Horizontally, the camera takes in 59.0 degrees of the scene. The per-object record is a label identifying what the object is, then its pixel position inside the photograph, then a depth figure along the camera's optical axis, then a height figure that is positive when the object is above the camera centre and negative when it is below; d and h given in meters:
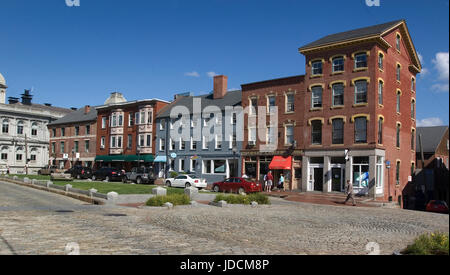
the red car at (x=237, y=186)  32.25 -2.63
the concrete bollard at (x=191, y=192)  25.56 -2.45
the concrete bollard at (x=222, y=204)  22.02 -2.75
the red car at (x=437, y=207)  32.41 -4.17
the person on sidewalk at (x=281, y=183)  37.00 -2.68
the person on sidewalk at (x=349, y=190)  27.66 -2.43
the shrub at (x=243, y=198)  23.28 -2.62
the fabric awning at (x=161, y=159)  50.07 -0.66
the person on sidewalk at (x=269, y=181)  35.91 -2.38
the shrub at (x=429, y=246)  7.73 -1.83
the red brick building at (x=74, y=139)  61.41 +2.34
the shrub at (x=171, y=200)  20.53 -2.44
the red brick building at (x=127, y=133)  52.53 +2.91
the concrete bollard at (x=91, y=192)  23.22 -2.26
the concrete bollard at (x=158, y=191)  24.76 -2.32
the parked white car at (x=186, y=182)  37.09 -2.62
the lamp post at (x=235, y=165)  41.00 -1.13
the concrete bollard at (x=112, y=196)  21.36 -2.29
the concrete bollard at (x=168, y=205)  20.36 -2.62
